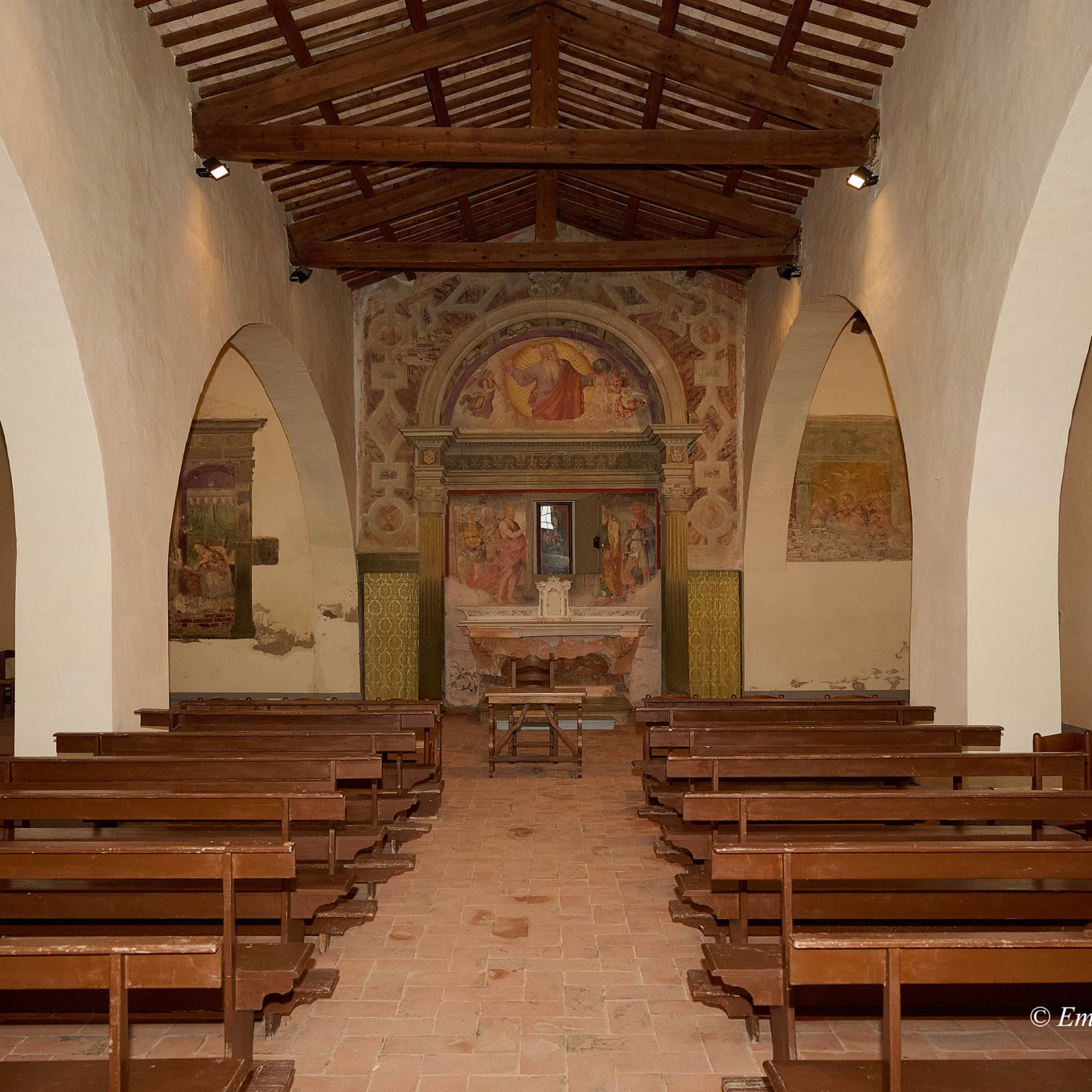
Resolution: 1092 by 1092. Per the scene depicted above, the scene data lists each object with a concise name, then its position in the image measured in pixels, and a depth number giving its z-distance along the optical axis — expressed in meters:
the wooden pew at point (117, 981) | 2.42
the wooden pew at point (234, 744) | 5.99
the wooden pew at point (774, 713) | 7.46
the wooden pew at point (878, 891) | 3.25
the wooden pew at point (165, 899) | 3.26
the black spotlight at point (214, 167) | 7.96
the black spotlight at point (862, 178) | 8.18
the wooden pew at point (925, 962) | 2.48
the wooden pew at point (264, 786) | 4.71
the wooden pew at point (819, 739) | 5.98
